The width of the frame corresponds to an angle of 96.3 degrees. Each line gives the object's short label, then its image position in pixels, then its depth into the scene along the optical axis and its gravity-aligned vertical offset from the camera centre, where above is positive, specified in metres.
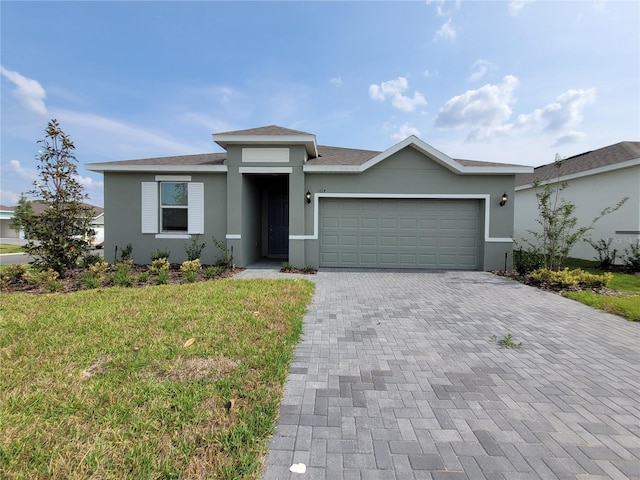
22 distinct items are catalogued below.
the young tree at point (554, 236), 8.12 -0.13
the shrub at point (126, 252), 9.41 -0.80
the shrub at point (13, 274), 6.87 -1.17
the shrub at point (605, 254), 10.31 -0.80
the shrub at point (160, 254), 9.22 -0.86
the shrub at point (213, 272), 7.99 -1.24
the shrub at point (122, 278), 6.89 -1.23
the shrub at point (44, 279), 6.50 -1.24
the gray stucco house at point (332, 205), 9.32 +0.82
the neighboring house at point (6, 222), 30.48 +0.56
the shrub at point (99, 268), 7.58 -1.10
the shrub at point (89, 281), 6.71 -1.27
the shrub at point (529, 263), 8.63 -0.95
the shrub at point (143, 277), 7.26 -1.26
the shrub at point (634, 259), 9.55 -0.91
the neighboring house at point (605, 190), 10.24 +1.66
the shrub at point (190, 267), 8.13 -1.14
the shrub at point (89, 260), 8.51 -0.96
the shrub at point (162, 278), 7.27 -1.26
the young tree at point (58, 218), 7.45 +0.26
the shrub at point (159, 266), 7.98 -1.09
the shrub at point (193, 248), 9.32 -0.65
